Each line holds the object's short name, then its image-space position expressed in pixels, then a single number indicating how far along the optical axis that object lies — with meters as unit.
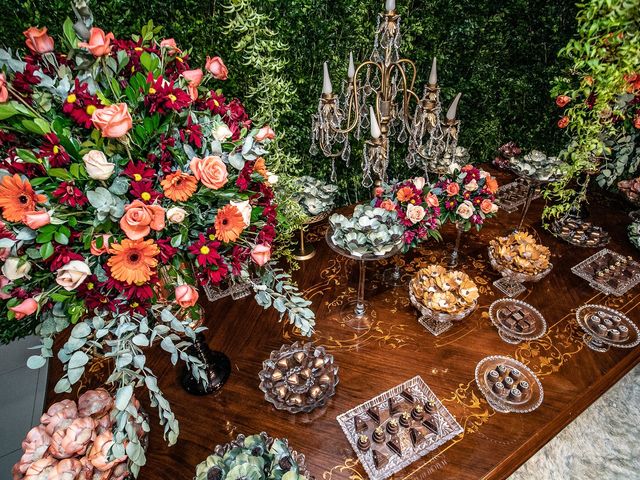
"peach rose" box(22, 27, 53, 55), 0.91
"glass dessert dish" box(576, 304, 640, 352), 1.65
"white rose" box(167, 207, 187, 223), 0.94
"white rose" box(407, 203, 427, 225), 1.75
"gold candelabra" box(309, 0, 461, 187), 1.50
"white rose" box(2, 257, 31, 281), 0.88
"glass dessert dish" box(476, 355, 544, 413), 1.43
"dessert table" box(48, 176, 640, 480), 1.32
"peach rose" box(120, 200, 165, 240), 0.89
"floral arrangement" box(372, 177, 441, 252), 1.76
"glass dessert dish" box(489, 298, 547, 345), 1.67
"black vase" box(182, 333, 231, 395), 1.48
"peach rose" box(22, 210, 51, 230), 0.82
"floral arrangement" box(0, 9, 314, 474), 0.88
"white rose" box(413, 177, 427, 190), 1.86
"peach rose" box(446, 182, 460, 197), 1.86
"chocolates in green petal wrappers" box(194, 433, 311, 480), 1.06
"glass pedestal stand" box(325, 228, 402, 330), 1.66
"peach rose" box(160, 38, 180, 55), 1.09
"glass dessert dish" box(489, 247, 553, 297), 1.85
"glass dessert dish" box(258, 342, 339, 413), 1.39
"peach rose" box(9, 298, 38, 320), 0.86
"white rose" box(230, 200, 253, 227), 1.02
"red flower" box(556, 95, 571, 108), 1.92
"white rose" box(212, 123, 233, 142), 1.07
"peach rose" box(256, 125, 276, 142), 1.15
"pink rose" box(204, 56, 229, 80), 1.17
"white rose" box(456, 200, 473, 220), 1.85
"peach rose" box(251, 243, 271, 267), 1.08
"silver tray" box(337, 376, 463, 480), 1.26
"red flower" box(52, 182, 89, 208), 0.88
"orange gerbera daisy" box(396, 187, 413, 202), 1.81
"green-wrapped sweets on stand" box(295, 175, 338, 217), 2.10
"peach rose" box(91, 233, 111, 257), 0.91
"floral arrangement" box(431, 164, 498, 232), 1.87
